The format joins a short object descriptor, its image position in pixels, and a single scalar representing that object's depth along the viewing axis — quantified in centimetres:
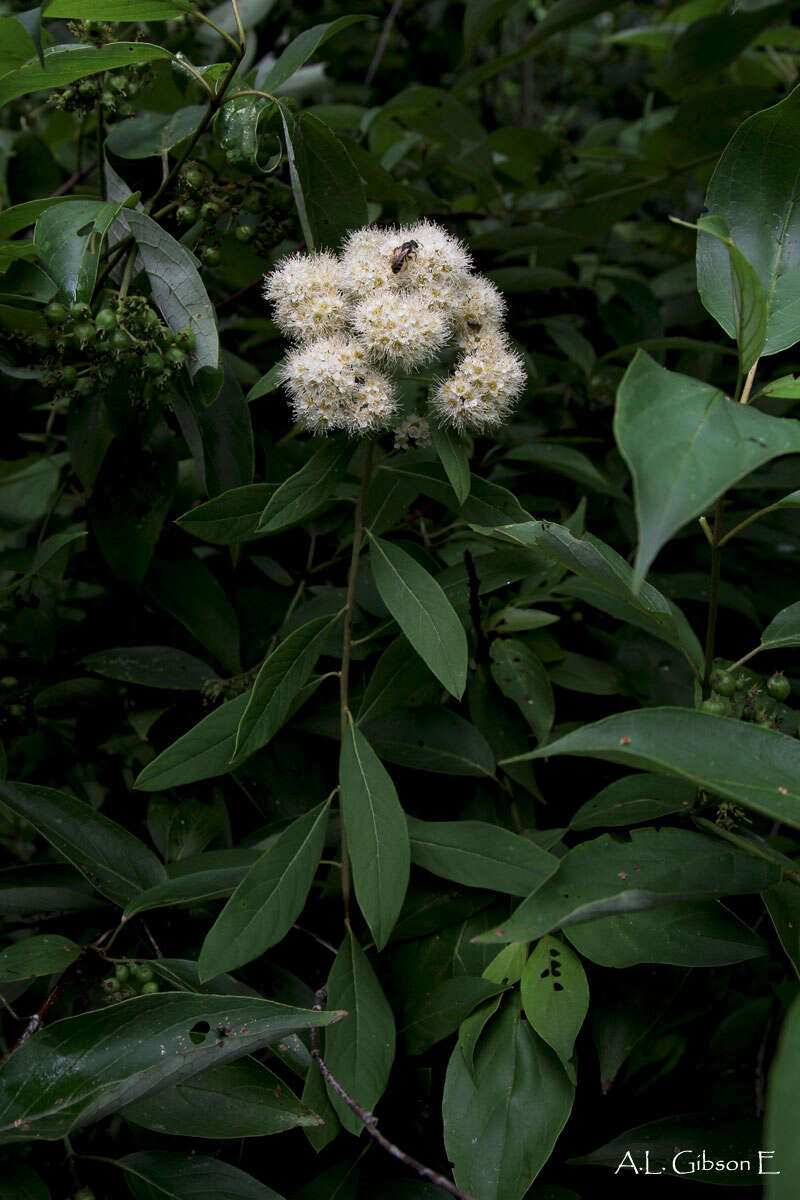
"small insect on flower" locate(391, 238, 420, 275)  55
